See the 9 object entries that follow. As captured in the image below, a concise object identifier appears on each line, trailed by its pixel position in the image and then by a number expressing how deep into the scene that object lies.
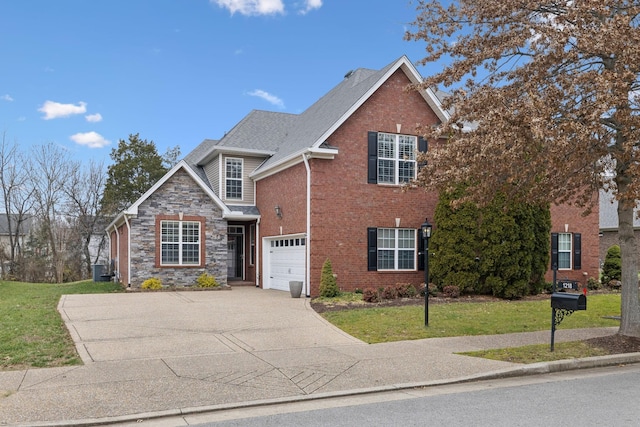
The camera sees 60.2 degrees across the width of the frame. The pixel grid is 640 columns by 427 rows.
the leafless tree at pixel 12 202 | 36.85
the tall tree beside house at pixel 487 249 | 18.23
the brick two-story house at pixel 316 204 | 19.25
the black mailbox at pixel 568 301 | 9.37
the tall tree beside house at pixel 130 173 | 38.25
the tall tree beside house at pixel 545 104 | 9.36
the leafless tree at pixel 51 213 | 38.19
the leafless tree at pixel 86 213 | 39.22
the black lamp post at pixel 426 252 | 12.26
